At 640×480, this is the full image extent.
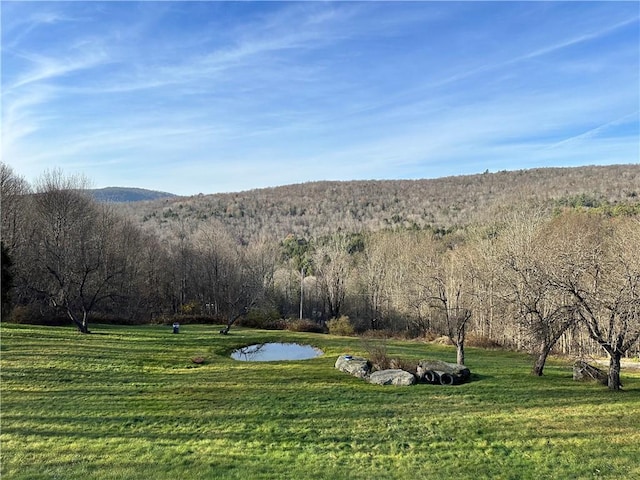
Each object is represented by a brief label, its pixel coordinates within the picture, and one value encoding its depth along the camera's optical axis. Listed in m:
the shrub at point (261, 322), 38.53
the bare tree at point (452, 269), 40.17
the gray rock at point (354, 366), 18.17
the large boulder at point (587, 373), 17.23
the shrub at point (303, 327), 37.78
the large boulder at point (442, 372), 16.95
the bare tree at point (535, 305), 15.70
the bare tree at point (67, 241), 33.75
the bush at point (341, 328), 40.19
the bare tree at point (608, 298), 14.46
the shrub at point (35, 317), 28.78
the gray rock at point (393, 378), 16.91
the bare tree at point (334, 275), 54.81
